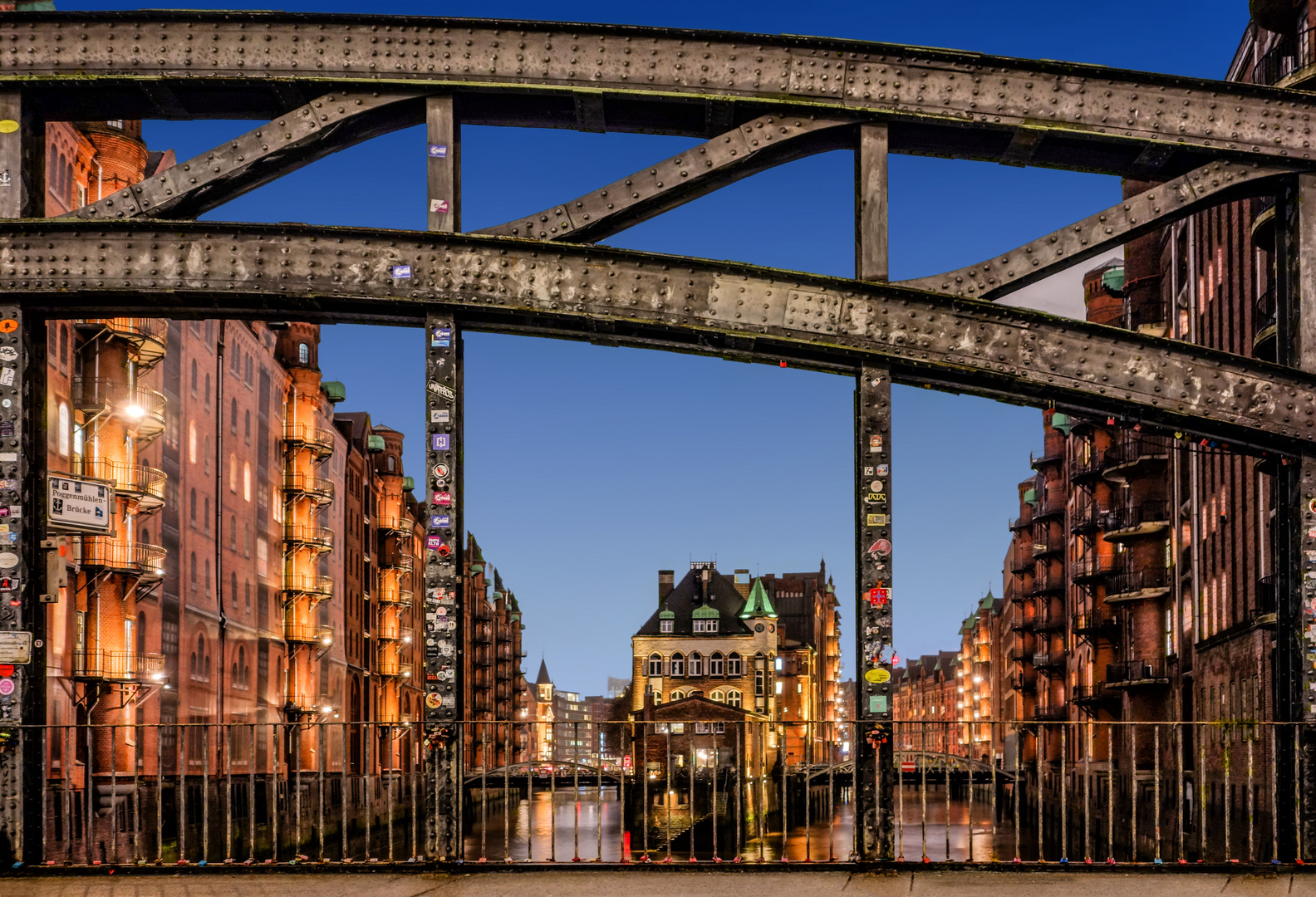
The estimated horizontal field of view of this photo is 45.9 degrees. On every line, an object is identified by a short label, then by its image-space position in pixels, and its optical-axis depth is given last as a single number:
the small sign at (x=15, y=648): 12.03
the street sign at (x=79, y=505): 12.66
